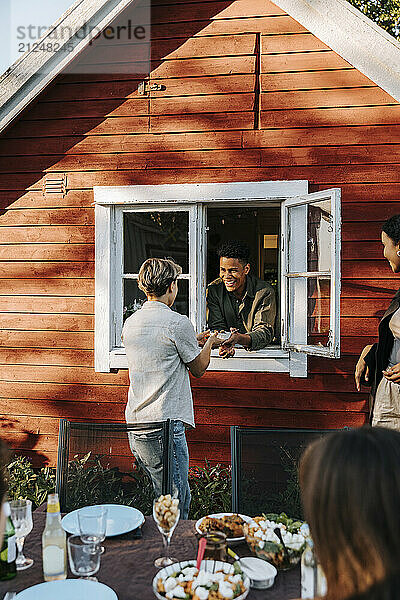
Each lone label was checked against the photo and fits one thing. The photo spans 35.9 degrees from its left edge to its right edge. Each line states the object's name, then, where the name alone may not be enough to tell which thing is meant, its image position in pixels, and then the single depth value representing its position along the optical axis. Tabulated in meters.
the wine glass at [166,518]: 1.92
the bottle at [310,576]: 1.60
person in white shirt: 3.08
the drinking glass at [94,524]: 1.87
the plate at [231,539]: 2.04
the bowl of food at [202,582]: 1.65
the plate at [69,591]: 1.72
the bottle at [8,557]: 1.84
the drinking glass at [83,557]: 1.80
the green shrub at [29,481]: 4.21
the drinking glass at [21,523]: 1.94
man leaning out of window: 4.32
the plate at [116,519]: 2.19
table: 1.78
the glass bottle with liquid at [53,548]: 1.84
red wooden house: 3.95
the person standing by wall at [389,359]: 3.17
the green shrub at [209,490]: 4.02
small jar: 1.73
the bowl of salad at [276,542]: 1.90
